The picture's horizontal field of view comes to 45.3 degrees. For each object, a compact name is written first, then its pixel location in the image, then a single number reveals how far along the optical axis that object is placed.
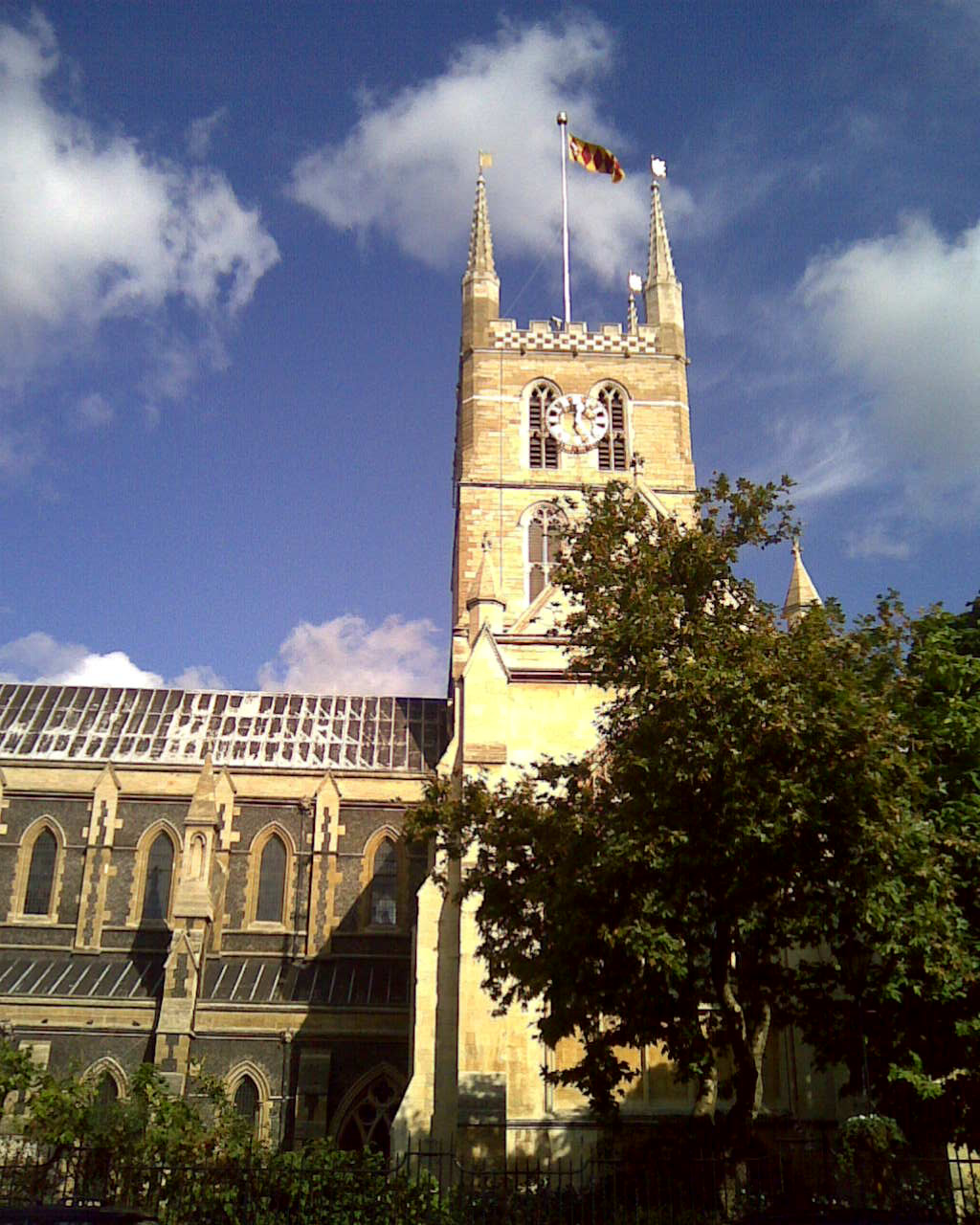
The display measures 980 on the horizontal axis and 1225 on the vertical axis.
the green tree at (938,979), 13.94
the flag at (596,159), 42.38
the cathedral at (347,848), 22.20
